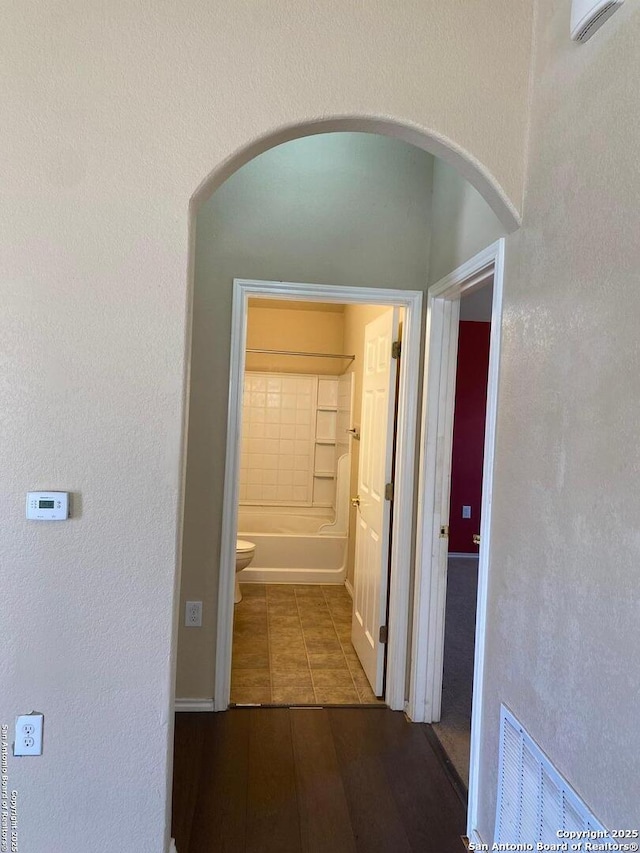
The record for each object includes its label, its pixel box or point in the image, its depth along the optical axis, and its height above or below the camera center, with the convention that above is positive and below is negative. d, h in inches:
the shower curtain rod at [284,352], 201.4 +22.2
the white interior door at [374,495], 117.4 -16.3
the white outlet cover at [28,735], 63.7 -36.1
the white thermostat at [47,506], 63.4 -10.9
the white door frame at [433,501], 107.4 -14.3
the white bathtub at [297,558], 191.5 -46.5
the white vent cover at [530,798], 53.4 -37.0
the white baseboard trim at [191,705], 109.0 -54.6
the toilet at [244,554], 161.8 -39.0
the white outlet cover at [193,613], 108.7 -37.4
